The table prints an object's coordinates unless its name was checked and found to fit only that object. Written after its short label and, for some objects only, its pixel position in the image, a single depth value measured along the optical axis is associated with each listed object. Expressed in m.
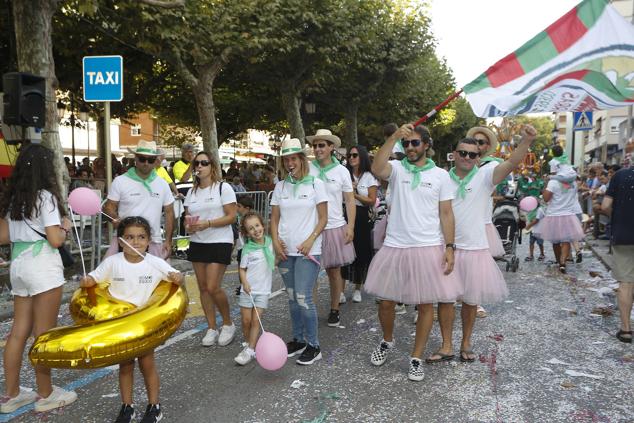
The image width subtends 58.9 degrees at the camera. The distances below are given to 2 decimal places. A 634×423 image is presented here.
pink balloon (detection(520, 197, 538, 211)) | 9.36
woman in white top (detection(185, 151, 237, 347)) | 5.12
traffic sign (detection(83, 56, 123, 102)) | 7.89
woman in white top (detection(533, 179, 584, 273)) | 9.27
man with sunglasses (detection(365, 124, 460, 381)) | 4.43
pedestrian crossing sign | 13.67
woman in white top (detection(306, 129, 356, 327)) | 5.74
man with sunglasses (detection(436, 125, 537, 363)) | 4.75
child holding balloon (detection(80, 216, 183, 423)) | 3.54
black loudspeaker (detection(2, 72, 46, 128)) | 6.43
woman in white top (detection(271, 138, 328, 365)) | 4.76
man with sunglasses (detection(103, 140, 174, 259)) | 4.93
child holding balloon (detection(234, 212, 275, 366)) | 4.83
